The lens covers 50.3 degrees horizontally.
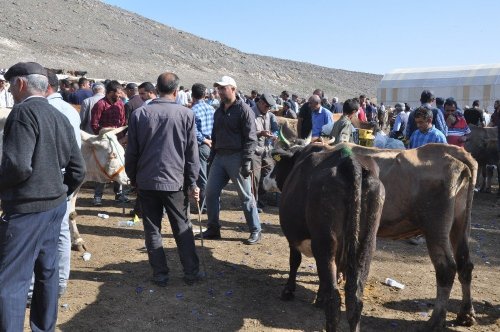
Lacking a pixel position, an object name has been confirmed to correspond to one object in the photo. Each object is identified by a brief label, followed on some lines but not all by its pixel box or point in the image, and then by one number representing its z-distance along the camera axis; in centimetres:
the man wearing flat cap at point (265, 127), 863
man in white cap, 707
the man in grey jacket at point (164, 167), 553
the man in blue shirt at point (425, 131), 706
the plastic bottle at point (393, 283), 615
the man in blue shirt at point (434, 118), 899
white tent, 4153
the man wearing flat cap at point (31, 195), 349
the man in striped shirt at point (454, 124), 1091
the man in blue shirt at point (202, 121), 839
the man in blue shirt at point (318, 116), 1087
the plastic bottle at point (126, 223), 828
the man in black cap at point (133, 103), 870
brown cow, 493
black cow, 422
